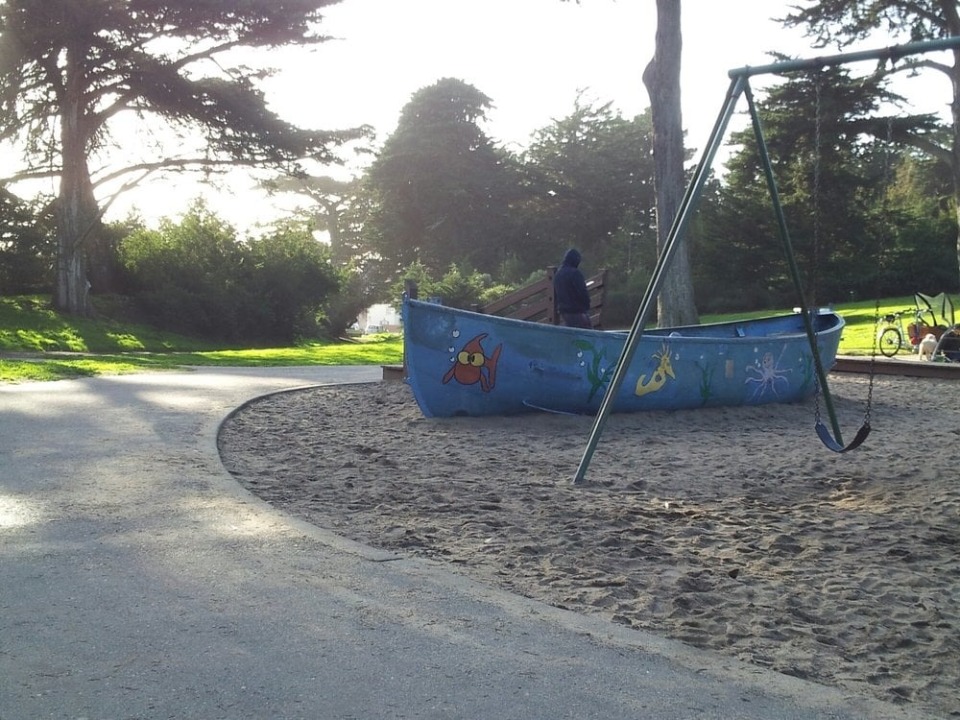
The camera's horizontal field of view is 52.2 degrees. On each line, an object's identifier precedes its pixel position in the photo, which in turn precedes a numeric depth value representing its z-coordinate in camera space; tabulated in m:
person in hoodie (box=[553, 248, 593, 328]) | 12.46
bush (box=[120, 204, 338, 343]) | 33.19
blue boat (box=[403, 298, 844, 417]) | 10.91
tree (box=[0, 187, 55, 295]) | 27.84
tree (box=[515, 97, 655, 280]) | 54.66
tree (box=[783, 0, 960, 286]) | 24.83
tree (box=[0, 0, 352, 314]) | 25.92
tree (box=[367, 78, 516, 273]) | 54.84
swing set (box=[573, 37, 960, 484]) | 7.25
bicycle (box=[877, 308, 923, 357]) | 21.61
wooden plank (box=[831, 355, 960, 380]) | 16.34
